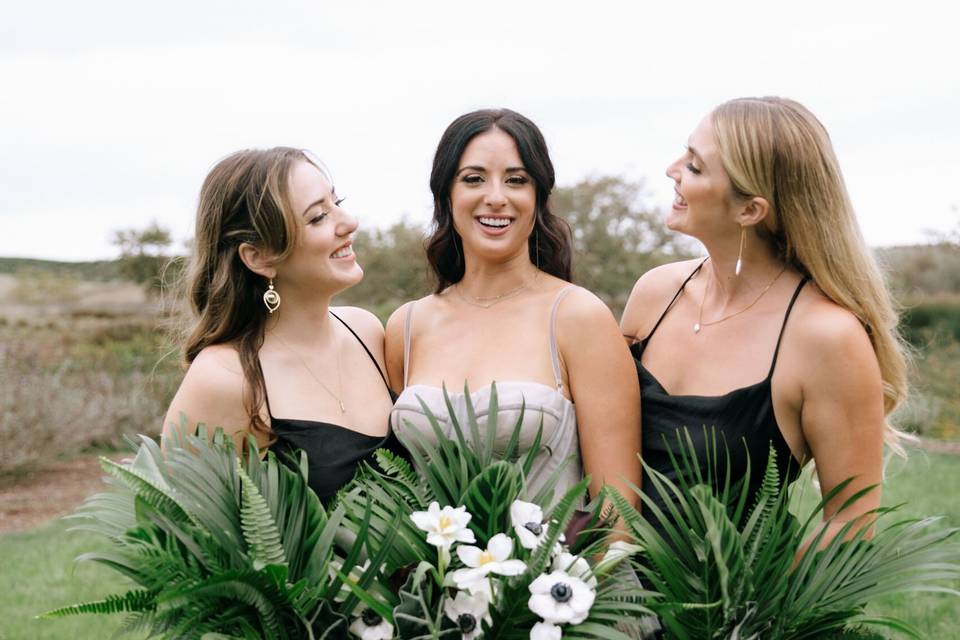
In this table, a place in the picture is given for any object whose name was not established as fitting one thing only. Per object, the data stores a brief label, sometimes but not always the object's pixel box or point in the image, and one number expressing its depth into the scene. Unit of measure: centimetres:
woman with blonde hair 330
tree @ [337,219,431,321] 2109
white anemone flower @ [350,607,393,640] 259
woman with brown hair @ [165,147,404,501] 372
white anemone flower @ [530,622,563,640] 247
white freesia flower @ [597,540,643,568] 274
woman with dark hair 361
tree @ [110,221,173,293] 2694
